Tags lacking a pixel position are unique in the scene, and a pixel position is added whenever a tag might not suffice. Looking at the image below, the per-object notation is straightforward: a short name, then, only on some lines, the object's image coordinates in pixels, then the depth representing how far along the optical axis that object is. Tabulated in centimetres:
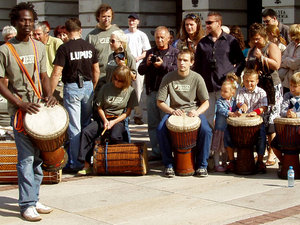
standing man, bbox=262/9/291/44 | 992
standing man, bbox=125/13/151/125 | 1251
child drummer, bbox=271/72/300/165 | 796
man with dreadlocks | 623
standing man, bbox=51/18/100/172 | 849
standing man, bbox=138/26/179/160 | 900
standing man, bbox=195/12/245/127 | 887
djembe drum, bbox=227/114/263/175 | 810
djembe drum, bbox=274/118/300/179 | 778
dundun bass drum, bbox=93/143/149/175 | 819
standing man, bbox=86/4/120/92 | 960
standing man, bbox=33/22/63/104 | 1013
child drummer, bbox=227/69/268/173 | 833
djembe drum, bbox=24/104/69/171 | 621
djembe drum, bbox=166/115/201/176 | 798
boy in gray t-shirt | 816
